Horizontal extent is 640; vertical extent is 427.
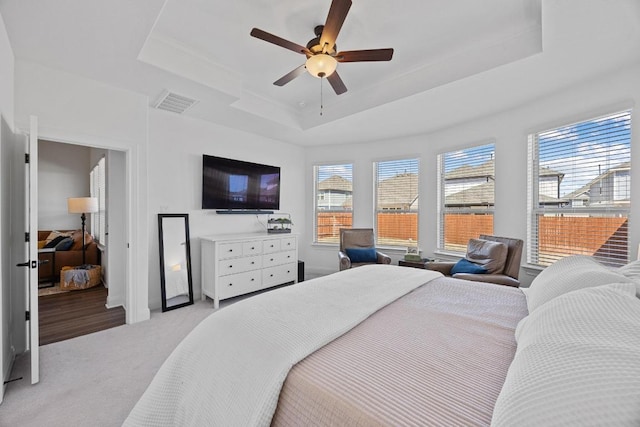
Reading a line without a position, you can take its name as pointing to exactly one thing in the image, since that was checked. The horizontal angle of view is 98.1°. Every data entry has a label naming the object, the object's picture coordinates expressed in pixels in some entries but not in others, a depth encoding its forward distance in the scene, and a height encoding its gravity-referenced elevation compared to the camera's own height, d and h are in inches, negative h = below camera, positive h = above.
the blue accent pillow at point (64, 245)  186.7 -22.0
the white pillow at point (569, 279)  49.5 -12.8
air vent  120.9 +50.3
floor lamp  183.2 +4.9
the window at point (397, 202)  186.4 +6.7
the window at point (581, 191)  103.6 +8.8
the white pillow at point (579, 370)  21.9 -14.7
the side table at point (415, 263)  152.8 -28.6
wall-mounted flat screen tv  154.9 +16.9
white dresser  138.6 -27.7
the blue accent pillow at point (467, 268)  120.5 -24.9
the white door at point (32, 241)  76.5 -8.0
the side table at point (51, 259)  178.1 -30.6
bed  25.0 -20.9
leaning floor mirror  135.9 -24.7
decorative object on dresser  176.2 -8.8
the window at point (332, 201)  208.7 +8.6
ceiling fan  77.5 +49.0
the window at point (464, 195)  153.2 +9.7
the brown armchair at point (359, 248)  163.8 -22.9
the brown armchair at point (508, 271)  110.8 -25.2
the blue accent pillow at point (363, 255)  169.6 -26.4
